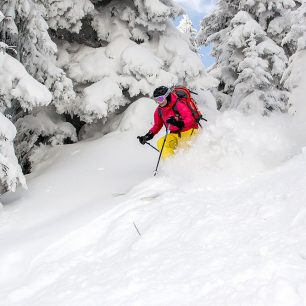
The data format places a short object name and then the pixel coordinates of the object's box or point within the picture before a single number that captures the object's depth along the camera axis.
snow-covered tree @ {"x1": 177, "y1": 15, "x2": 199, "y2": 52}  41.48
